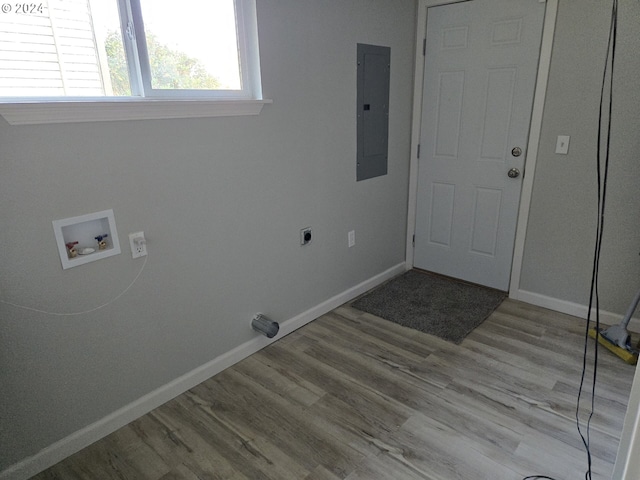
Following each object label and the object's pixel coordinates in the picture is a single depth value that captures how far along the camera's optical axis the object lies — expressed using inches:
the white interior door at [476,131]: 101.4
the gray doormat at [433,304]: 102.1
